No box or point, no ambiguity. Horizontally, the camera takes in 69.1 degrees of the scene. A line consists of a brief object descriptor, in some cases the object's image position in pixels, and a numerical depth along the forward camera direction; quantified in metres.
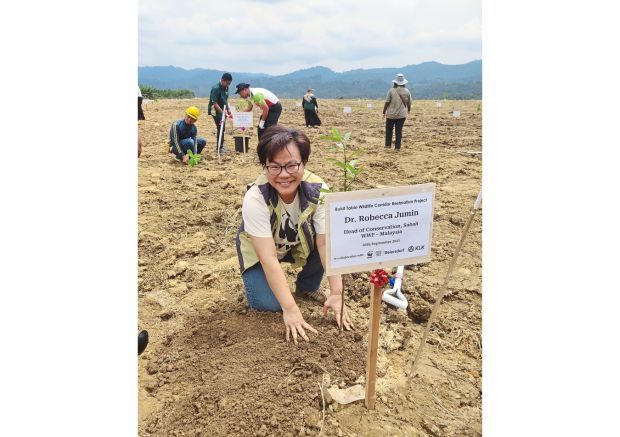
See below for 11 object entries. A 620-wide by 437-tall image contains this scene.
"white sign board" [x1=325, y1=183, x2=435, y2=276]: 1.52
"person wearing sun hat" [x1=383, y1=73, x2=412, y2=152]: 7.61
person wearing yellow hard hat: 6.77
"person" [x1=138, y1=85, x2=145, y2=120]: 7.67
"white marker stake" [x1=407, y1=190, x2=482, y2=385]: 1.80
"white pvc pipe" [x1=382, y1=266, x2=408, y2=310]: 2.76
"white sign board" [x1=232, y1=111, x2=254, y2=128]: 6.64
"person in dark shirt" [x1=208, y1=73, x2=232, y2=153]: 7.15
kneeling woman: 2.05
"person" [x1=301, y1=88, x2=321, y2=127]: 10.81
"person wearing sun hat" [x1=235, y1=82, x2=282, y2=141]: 6.71
